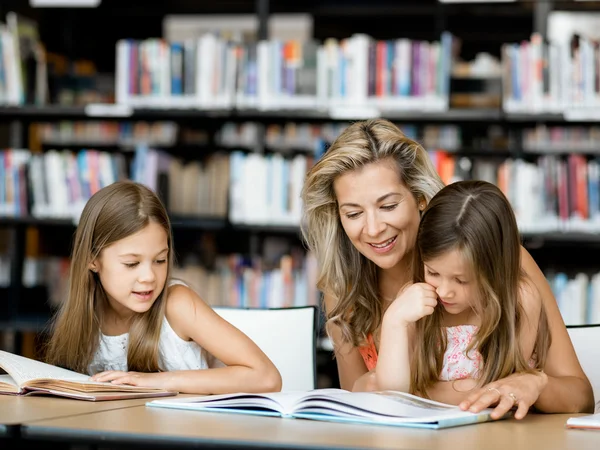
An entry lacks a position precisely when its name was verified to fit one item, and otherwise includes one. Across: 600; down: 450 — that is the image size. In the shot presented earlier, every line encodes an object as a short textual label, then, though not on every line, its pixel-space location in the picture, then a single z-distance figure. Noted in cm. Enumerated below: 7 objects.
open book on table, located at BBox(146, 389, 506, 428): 186
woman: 237
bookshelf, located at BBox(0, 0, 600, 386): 370
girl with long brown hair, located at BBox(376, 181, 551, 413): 215
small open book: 205
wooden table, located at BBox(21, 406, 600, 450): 174
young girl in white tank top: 239
